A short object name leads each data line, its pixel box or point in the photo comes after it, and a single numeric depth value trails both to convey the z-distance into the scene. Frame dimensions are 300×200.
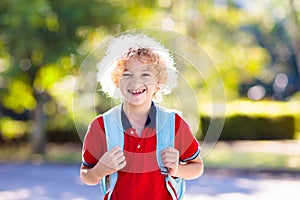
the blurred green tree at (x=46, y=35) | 12.62
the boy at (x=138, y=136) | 2.23
